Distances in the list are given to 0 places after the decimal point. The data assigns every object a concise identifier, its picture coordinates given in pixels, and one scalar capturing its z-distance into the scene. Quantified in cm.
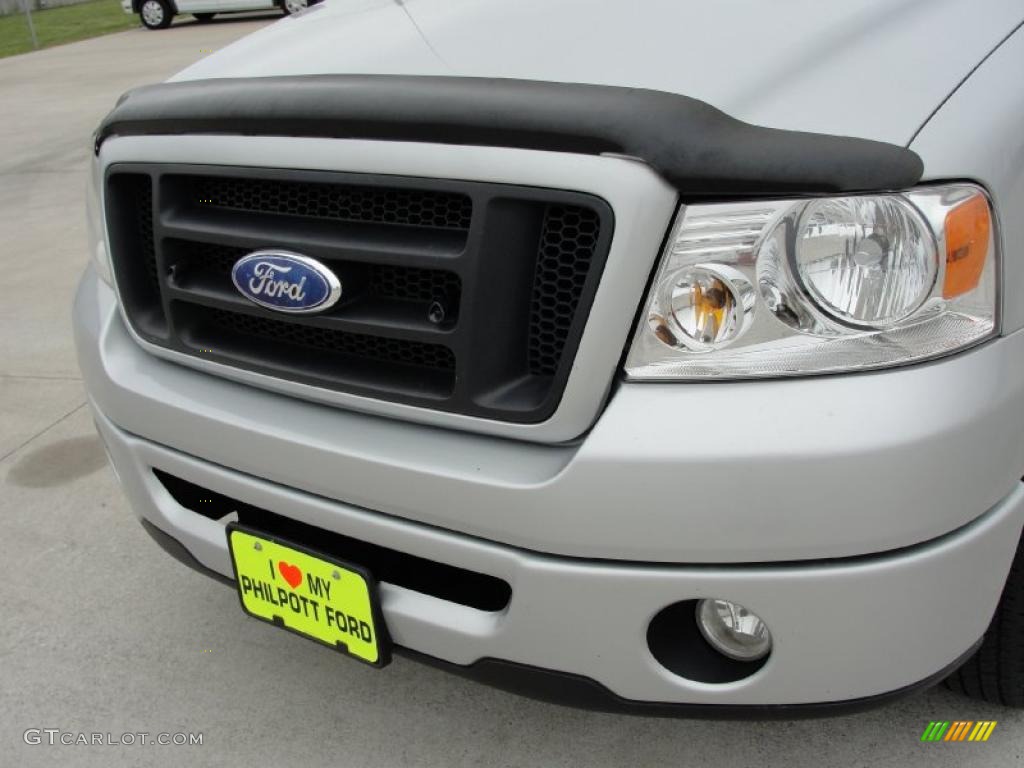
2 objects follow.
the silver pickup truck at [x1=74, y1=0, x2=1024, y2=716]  135
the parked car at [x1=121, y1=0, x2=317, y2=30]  1714
